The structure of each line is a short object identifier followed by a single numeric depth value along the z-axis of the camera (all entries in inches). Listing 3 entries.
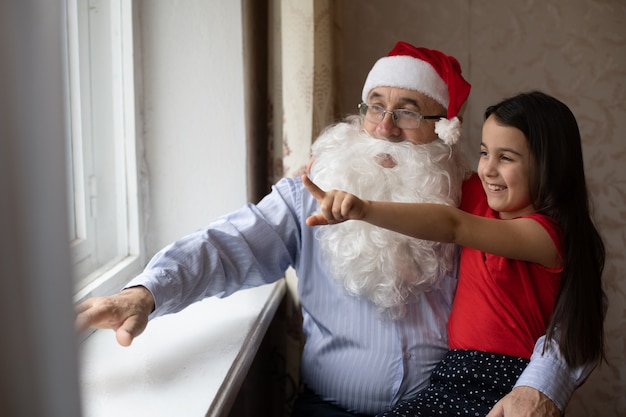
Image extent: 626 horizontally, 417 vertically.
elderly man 56.1
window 56.0
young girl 48.8
